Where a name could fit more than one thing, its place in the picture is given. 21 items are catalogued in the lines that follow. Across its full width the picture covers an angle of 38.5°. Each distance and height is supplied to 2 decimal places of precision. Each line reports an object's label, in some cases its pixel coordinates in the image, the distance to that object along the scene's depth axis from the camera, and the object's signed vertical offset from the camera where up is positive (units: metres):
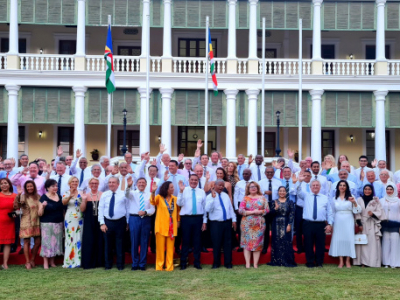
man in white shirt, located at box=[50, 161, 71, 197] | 12.41 -0.33
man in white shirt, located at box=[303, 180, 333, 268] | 11.69 -1.19
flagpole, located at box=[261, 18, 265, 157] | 24.09 +3.22
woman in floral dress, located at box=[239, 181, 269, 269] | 11.52 -1.20
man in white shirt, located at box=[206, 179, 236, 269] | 11.59 -1.18
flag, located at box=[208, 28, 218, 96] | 22.63 +3.81
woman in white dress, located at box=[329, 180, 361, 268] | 11.71 -1.27
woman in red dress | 11.38 -1.14
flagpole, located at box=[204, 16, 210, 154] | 23.21 +2.85
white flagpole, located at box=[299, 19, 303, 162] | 24.25 +3.61
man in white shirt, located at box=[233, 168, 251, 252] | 12.27 -0.61
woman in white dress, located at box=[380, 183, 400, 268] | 11.77 -1.42
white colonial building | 25.31 +3.83
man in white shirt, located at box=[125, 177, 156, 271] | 11.38 -1.11
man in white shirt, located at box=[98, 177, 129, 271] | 11.29 -1.08
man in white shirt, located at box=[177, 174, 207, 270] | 11.49 -1.04
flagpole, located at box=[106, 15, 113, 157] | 22.50 +2.10
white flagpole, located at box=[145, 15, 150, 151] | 23.00 +3.55
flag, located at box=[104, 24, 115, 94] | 21.05 +3.39
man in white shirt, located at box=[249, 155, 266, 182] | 13.64 -0.15
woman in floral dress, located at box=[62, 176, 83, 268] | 11.48 -1.34
